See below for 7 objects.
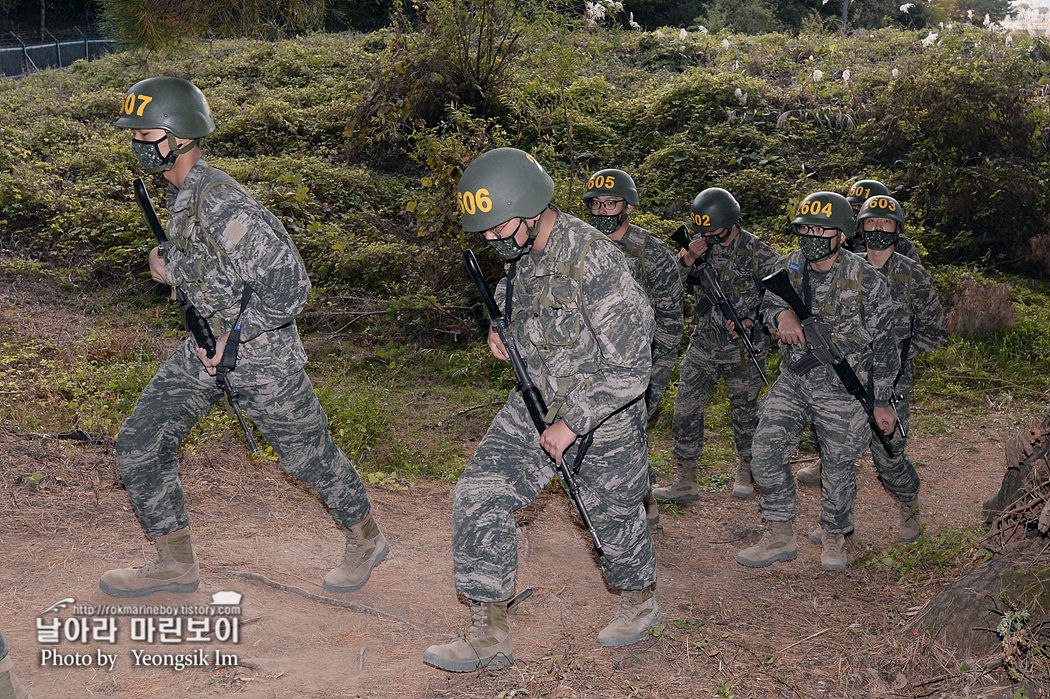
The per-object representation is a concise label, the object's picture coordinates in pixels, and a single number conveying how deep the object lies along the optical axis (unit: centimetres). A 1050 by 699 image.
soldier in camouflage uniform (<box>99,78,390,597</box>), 391
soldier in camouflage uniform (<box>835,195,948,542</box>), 557
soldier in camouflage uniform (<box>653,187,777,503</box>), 621
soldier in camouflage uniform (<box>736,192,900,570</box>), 503
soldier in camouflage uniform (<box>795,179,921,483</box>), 623
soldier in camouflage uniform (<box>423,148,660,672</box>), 341
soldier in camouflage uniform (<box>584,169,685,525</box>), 580
